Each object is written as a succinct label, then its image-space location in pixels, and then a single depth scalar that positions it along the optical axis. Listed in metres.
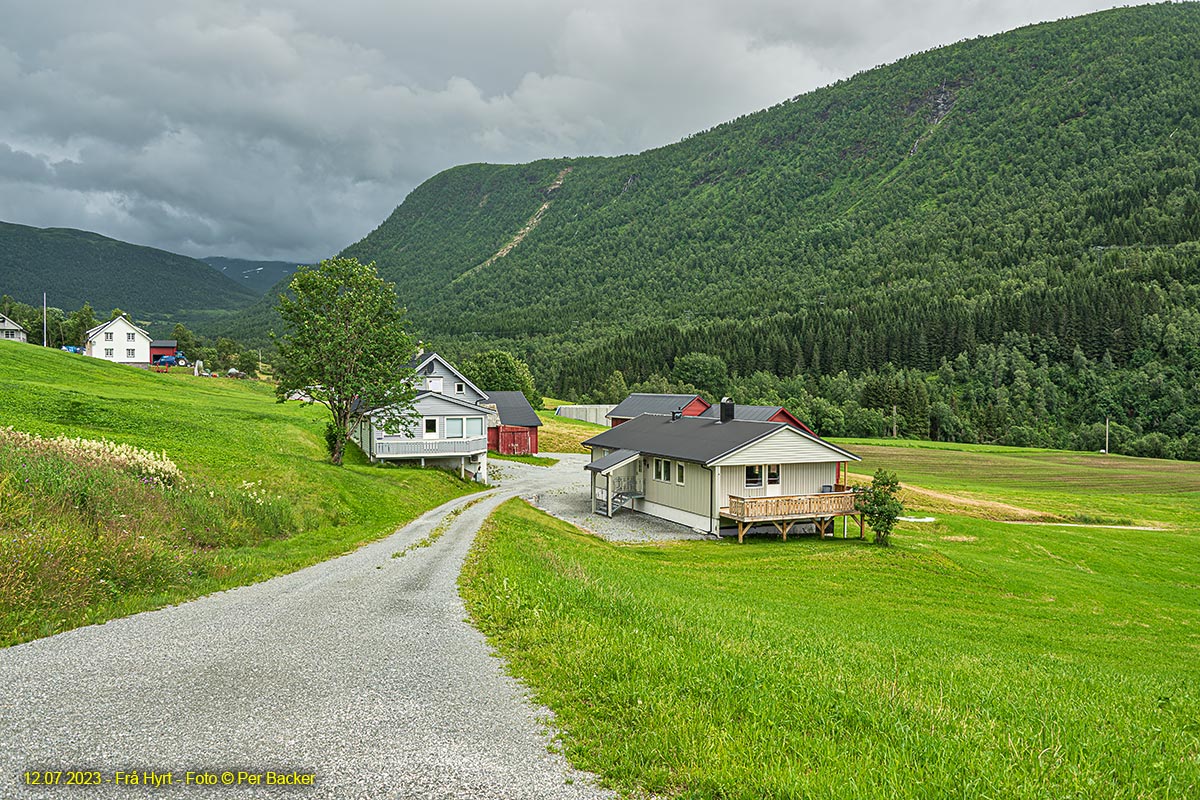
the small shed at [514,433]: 67.62
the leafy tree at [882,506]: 32.47
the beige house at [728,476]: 34.97
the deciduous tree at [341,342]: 36.59
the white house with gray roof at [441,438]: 46.19
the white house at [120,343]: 99.74
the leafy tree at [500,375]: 101.69
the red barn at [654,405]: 73.69
